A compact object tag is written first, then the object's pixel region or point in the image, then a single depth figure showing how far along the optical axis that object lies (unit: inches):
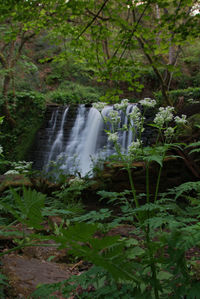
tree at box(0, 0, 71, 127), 133.1
